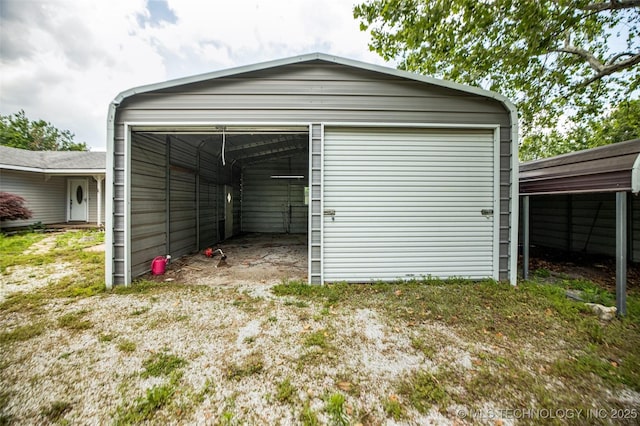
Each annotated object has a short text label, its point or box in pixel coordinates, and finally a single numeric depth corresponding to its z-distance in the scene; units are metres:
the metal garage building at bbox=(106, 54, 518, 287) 3.69
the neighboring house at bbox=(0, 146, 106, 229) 8.90
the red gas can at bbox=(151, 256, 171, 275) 4.27
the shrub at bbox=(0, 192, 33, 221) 7.99
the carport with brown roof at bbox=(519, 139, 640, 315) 2.80
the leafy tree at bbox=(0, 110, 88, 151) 24.05
